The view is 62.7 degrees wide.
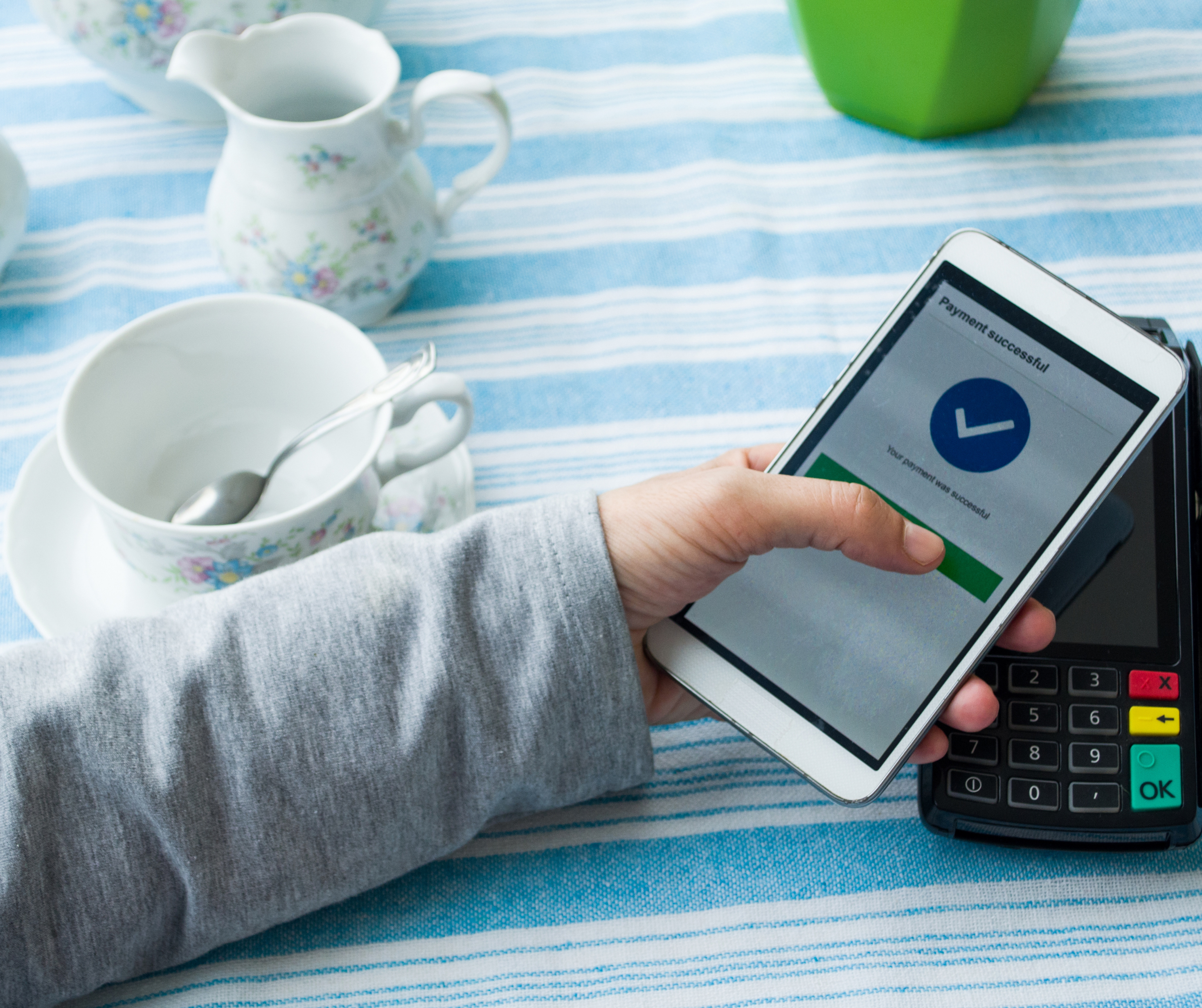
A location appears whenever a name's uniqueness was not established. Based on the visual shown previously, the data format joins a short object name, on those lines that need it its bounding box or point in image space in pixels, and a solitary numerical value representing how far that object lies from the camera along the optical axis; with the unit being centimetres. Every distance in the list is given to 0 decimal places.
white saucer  37
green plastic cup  47
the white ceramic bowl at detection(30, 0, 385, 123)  47
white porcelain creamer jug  40
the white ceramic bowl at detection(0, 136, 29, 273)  46
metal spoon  37
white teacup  34
